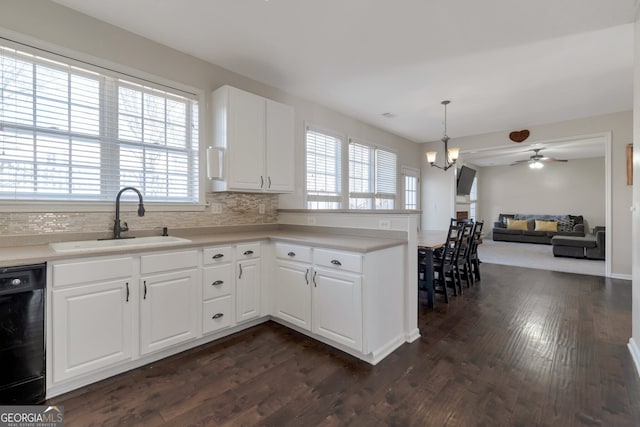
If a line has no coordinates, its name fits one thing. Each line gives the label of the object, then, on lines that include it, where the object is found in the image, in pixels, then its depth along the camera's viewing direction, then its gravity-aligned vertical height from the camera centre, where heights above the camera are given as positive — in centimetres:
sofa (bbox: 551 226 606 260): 636 -71
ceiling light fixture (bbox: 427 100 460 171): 465 +95
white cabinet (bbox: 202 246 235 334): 248 -66
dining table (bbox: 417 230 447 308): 331 -58
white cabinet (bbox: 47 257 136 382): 180 -66
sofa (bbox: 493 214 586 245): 873 -41
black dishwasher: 162 -69
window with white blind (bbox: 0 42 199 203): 212 +65
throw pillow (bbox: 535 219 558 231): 886 -34
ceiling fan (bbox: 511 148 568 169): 744 +141
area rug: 555 -98
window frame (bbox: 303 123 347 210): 436 +71
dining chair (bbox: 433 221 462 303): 370 -62
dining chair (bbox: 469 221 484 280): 441 -57
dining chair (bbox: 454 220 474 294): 391 -55
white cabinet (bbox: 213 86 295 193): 295 +76
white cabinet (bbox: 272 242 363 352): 226 -66
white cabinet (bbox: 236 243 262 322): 271 -64
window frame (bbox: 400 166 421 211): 660 +83
